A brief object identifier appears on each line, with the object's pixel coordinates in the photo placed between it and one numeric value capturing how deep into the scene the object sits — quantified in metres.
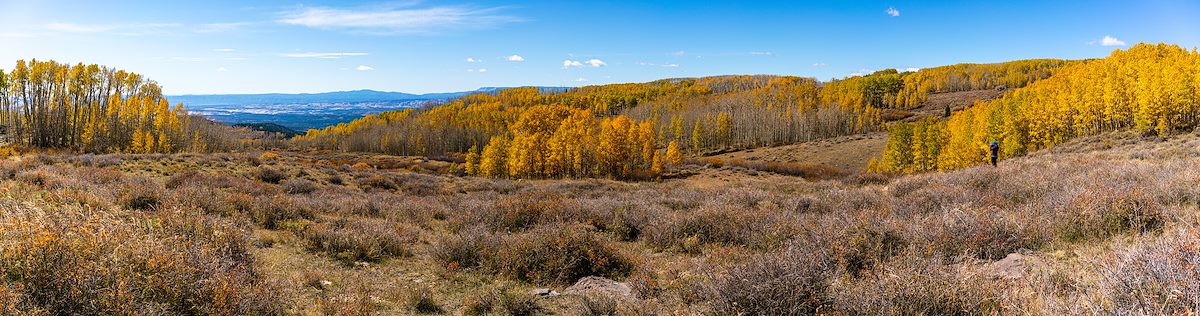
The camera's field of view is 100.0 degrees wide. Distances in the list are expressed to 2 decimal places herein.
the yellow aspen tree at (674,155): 71.19
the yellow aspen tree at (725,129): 112.38
